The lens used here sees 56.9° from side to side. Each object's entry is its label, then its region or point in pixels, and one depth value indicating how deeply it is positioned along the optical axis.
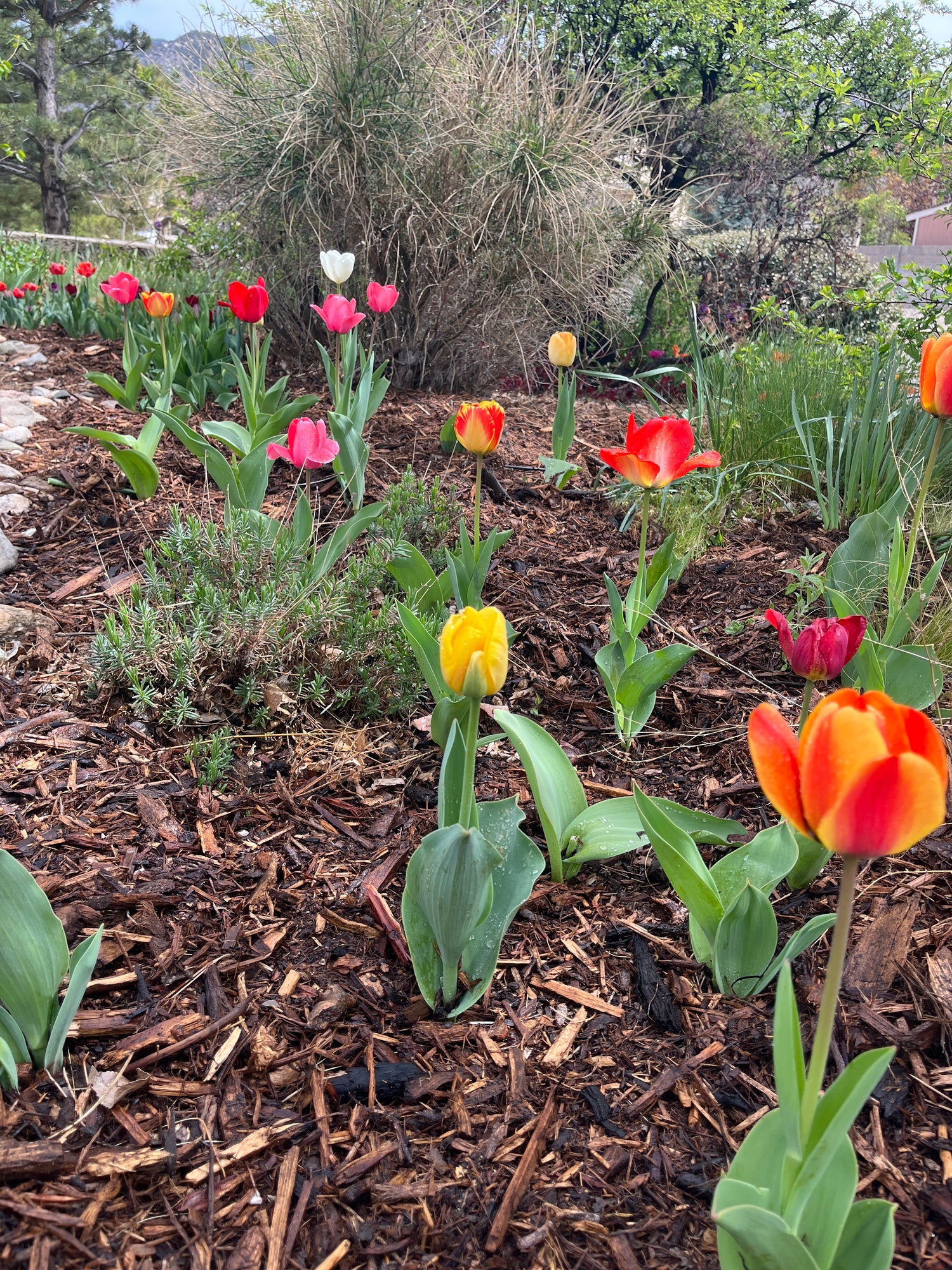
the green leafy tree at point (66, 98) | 19.00
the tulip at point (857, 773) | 0.67
